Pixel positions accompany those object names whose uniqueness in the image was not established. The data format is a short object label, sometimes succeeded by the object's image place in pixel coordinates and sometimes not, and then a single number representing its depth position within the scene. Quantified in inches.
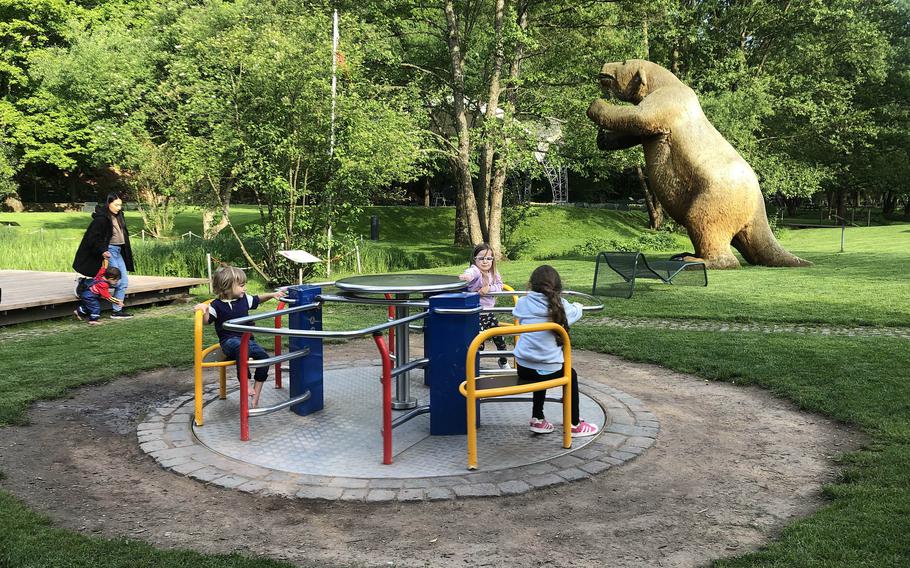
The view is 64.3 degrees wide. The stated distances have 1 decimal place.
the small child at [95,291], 394.3
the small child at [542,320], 193.5
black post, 1050.7
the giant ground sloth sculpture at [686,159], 585.3
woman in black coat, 389.4
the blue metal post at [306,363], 221.1
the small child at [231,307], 222.8
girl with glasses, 266.5
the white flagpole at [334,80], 532.1
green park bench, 455.5
